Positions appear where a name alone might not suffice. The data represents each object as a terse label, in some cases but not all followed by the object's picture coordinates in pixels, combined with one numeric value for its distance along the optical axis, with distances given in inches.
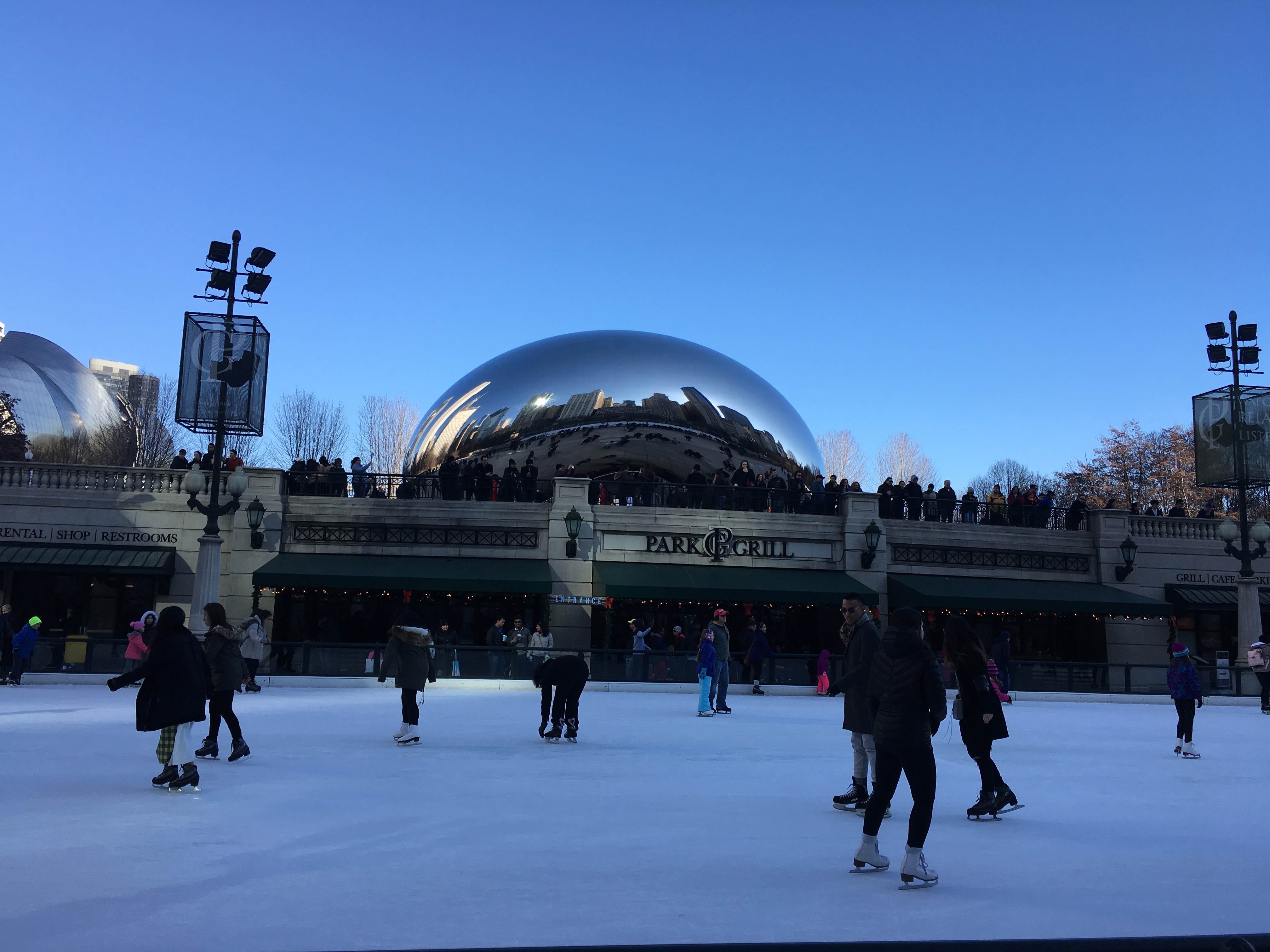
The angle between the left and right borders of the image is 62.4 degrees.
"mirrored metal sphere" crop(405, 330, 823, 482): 1235.2
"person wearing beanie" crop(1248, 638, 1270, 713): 719.7
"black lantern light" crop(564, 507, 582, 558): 1072.8
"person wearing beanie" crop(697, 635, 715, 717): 653.9
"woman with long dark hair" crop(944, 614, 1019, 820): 304.0
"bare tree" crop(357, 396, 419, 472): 2112.5
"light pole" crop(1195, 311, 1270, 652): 1010.7
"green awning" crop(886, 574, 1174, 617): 1104.8
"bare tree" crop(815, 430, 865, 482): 2456.9
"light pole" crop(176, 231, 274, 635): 788.0
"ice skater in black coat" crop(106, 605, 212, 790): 303.7
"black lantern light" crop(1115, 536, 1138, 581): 1180.5
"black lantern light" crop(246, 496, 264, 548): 1059.9
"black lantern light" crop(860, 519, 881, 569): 1124.5
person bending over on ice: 476.1
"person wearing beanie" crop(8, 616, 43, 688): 776.3
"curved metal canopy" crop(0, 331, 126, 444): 3230.8
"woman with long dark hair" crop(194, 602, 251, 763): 378.3
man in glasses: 296.0
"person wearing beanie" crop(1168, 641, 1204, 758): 479.8
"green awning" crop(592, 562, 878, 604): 1047.0
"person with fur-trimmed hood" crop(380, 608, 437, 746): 448.1
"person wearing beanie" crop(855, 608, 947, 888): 225.8
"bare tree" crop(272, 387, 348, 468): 1964.8
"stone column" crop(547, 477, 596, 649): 1081.4
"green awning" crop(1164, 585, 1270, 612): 1197.1
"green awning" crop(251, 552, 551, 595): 1027.9
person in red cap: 676.7
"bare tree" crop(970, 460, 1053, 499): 2844.5
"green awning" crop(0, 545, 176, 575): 1029.2
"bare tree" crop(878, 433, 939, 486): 2485.2
